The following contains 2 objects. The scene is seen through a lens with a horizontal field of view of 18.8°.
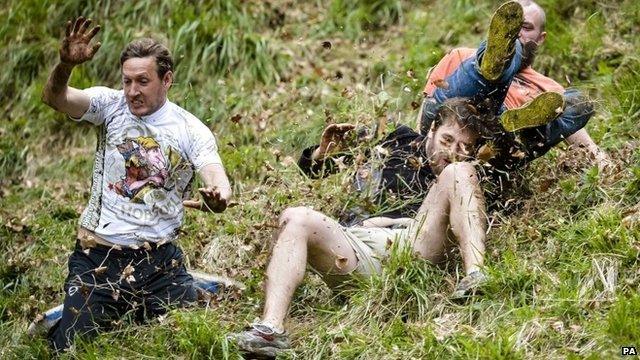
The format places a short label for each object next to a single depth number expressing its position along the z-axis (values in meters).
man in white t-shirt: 9.62
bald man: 10.38
